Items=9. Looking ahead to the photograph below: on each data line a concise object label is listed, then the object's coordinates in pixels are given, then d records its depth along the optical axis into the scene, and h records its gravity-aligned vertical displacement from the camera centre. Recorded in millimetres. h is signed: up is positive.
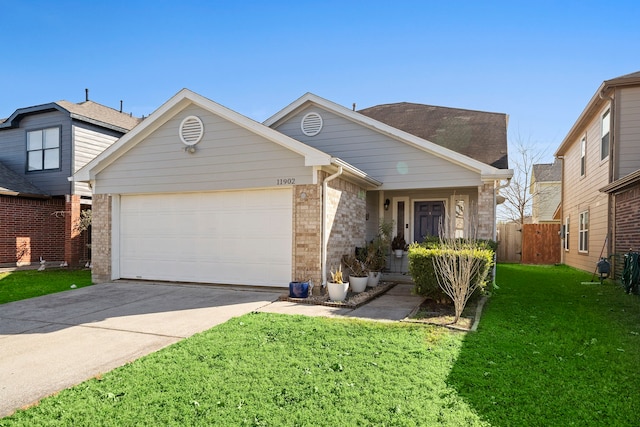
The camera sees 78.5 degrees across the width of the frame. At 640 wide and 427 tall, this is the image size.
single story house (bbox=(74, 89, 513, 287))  8844 +798
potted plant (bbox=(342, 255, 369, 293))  9094 -1252
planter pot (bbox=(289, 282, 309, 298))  8148 -1426
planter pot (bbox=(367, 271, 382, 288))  10031 -1476
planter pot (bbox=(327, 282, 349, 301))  8047 -1439
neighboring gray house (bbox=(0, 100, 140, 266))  14281 +1576
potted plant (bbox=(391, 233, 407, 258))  12320 -765
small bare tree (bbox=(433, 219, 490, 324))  6250 -813
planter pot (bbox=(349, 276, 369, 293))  9062 -1437
